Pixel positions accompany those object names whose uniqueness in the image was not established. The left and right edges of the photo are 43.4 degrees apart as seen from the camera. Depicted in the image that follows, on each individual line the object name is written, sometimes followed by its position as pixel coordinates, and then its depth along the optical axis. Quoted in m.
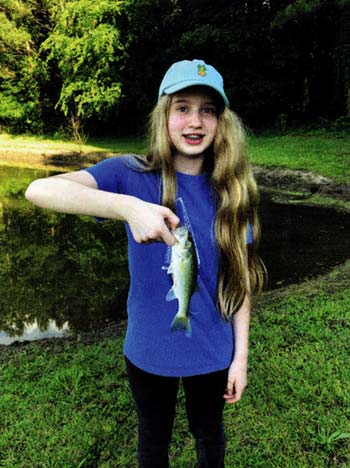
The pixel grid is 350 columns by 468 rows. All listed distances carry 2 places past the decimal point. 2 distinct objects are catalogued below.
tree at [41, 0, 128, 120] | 20.03
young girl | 1.66
